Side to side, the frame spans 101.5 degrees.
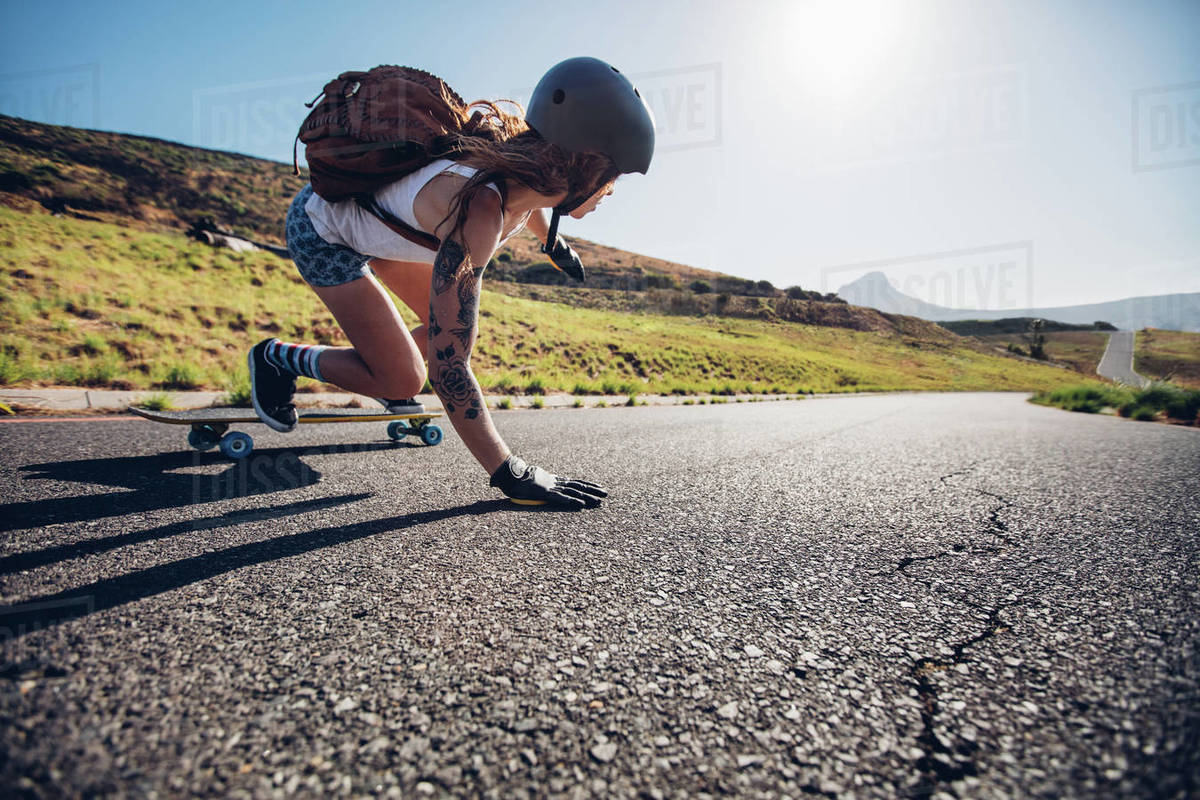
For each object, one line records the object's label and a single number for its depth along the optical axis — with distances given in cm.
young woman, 178
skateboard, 257
